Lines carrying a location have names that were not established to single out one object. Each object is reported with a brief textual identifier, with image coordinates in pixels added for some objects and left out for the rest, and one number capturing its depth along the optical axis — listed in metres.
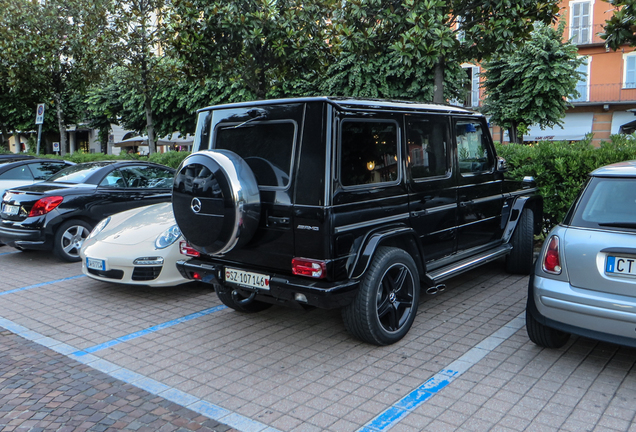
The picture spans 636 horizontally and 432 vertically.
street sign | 15.88
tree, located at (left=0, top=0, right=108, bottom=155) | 17.08
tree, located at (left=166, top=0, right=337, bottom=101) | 9.25
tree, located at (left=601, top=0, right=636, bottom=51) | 8.45
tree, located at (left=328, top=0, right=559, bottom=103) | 8.34
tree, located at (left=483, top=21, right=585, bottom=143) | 20.70
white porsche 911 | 5.86
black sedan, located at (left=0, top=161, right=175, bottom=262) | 7.80
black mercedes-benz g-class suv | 4.05
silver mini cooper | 3.57
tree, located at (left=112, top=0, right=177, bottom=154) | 15.25
